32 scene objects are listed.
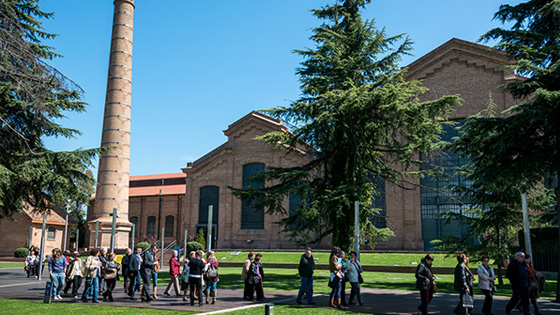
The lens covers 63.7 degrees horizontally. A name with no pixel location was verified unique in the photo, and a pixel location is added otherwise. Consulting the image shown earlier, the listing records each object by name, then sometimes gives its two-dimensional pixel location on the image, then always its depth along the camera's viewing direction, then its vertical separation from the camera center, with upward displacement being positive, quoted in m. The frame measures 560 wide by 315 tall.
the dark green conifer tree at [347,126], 18.27 +4.76
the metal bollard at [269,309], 6.43 -1.01
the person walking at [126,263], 13.71 -0.84
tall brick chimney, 30.47 +6.39
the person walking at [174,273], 14.59 -1.19
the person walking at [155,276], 13.68 -1.23
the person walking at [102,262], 13.80 -0.81
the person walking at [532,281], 11.30 -1.03
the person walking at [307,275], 12.22 -1.01
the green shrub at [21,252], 39.09 -1.56
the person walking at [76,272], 13.91 -1.14
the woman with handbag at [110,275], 13.14 -1.17
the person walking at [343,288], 12.12 -1.37
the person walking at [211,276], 12.58 -1.09
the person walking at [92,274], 13.12 -1.14
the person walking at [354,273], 12.10 -0.93
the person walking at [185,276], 13.17 -1.18
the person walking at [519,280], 10.80 -0.95
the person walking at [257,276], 12.84 -1.10
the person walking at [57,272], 13.37 -1.12
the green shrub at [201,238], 41.31 -0.17
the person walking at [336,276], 11.73 -0.98
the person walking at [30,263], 21.97 -1.40
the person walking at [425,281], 10.27 -0.95
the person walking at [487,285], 10.57 -1.04
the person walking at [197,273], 12.39 -1.02
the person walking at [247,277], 12.85 -1.16
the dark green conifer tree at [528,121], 12.48 +3.34
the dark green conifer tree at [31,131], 17.59 +4.75
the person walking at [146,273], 13.16 -1.09
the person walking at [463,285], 10.15 -1.01
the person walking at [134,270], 13.34 -1.01
